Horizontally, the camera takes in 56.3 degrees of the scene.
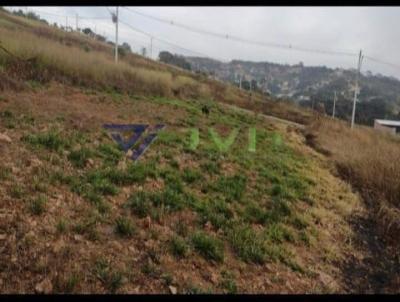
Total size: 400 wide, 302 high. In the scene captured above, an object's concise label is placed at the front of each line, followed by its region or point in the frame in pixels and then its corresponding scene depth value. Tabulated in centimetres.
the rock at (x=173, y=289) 308
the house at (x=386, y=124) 3881
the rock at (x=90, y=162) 521
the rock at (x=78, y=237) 343
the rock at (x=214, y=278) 340
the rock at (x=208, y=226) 436
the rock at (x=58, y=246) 316
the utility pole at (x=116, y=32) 1912
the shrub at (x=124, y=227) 376
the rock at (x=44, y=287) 268
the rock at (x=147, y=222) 402
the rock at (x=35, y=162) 463
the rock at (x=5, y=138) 510
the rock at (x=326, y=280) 390
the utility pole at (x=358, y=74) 2752
